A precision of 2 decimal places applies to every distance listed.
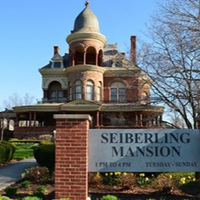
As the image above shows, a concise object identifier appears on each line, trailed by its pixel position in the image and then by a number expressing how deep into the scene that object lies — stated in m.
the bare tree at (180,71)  10.07
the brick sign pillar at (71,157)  6.42
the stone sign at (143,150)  6.85
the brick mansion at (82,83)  33.22
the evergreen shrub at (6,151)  13.59
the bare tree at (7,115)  40.33
